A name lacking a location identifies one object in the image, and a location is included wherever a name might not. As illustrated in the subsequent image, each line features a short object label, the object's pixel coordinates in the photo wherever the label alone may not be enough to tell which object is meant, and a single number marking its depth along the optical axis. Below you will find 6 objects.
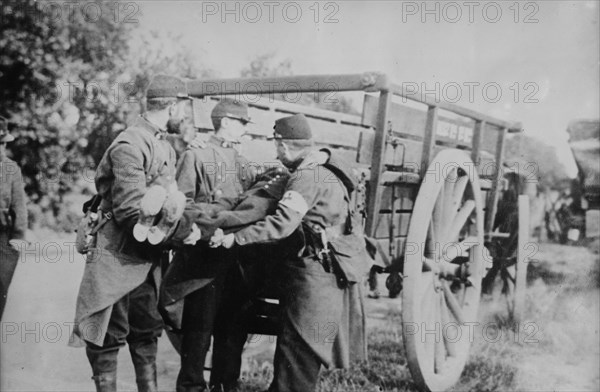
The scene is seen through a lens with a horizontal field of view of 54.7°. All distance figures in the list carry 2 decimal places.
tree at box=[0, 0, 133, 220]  4.36
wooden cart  3.24
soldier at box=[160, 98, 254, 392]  2.93
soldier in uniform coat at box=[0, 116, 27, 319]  3.75
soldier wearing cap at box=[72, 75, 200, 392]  2.59
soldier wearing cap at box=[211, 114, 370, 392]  2.79
